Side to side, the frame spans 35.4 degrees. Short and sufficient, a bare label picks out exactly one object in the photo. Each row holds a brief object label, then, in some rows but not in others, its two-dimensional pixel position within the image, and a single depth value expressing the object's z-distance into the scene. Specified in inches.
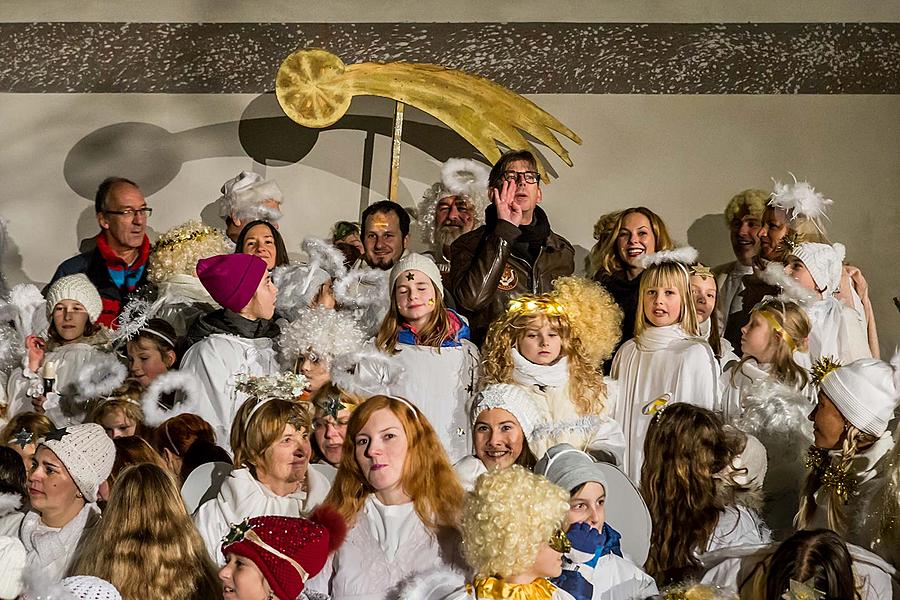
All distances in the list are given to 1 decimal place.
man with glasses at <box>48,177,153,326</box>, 309.0
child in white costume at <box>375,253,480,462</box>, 248.4
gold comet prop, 335.3
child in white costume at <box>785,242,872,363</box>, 278.5
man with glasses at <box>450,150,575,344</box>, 265.4
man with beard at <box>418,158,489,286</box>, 311.1
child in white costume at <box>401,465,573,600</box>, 176.4
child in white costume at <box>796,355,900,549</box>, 206.5
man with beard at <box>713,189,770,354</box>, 308.5
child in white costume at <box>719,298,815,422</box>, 253.6
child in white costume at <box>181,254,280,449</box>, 252.8
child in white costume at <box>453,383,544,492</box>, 219.3
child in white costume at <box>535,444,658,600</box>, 193.5
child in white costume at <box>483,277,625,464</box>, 237.6
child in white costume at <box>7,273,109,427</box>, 266.7
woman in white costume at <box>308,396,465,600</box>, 191.6
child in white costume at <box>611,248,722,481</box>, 251.3
